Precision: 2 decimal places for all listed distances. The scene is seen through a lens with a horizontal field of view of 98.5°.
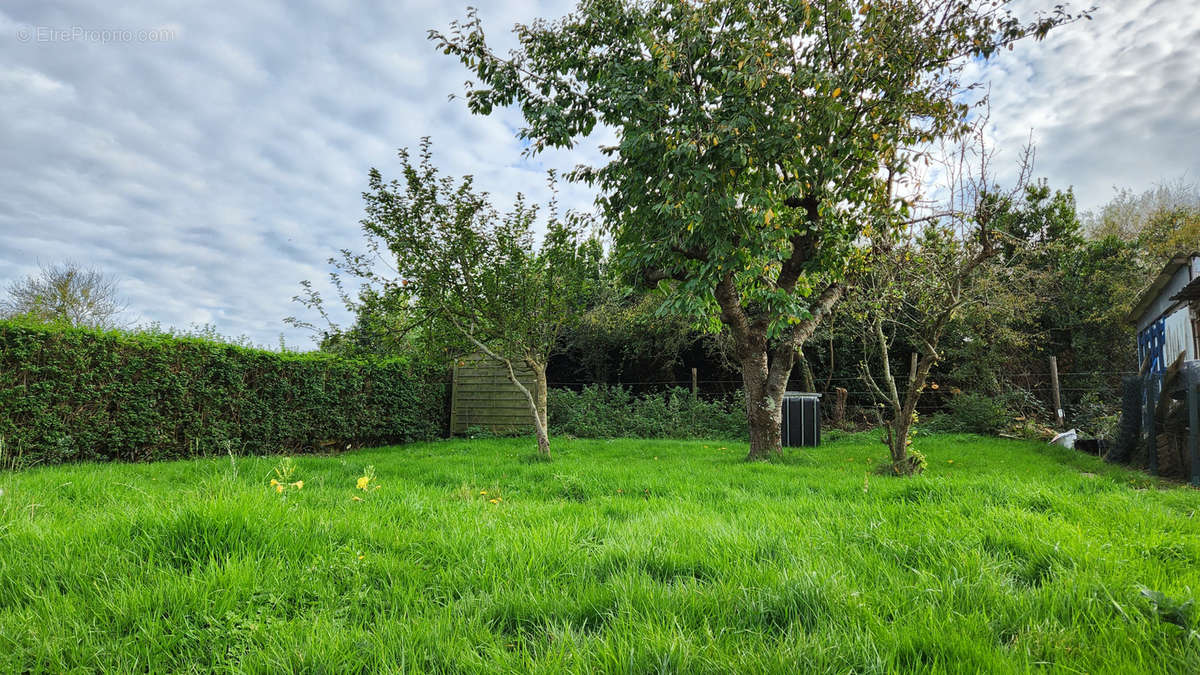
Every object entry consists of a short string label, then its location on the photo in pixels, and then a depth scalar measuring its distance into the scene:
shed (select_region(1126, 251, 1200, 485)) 5.54
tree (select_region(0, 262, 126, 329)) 17.12
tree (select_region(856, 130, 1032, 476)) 5.67
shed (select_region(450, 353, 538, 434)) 13.59
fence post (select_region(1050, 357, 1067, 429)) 11.18
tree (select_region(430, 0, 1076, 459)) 5.60
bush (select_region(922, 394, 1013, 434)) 11.56
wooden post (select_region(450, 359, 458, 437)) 13.81
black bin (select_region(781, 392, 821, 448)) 10.05
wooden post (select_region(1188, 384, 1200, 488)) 5.30
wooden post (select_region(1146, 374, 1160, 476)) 6.24
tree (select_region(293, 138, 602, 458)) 7.81
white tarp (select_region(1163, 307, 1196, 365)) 7.64
